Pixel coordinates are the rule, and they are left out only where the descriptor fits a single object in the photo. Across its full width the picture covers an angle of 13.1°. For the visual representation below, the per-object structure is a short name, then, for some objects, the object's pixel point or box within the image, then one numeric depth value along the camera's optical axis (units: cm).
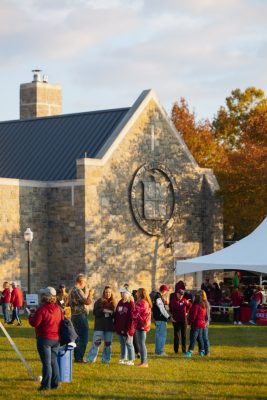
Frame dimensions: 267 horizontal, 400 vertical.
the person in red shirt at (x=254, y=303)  3847
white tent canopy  3225
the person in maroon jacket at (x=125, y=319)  2366
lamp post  4142
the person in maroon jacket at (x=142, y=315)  2411
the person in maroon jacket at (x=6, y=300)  3694
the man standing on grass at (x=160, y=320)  2597
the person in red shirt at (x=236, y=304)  3912
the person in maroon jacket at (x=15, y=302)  3616
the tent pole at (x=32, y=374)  2044
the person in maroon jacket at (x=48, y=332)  1938
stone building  4662
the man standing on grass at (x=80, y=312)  2369
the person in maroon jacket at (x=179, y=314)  2680
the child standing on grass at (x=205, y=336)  2667
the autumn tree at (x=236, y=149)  5162
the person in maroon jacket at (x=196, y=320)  2631
